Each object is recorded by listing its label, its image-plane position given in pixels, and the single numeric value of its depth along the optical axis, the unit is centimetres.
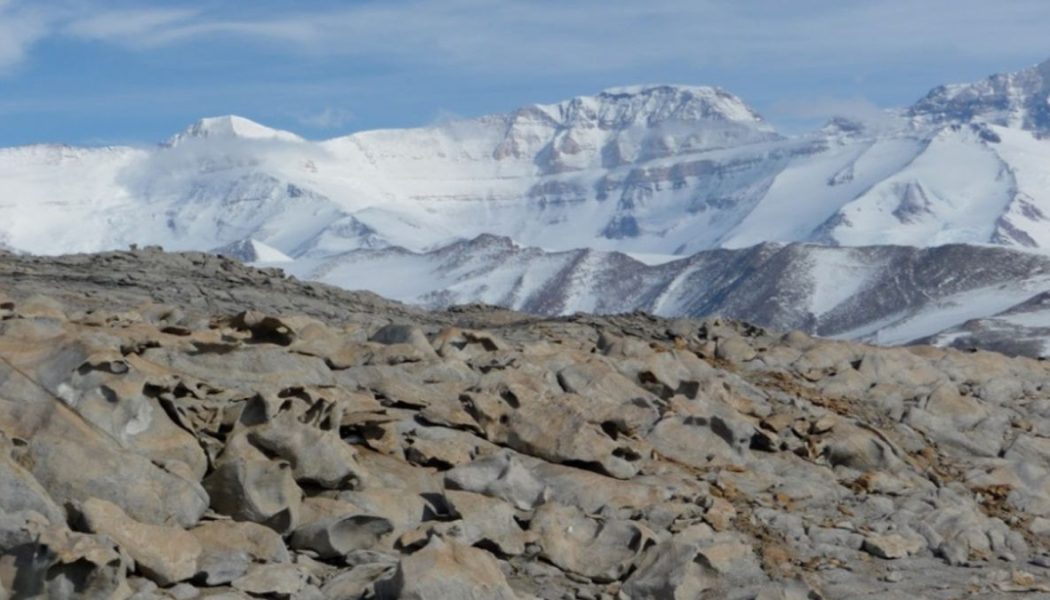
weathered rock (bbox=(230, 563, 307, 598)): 1295
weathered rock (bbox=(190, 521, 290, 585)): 1303
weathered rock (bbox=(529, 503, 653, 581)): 1495
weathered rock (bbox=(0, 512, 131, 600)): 1214
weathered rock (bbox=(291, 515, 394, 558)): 1411
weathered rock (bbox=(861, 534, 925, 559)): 1708
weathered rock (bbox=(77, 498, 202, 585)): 1273
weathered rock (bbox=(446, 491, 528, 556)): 1484
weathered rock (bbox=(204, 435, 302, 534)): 1429
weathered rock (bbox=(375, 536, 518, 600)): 1274
